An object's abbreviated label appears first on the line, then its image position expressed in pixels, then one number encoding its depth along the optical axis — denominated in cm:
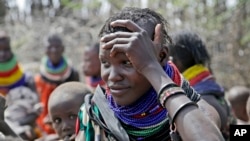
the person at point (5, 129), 341
